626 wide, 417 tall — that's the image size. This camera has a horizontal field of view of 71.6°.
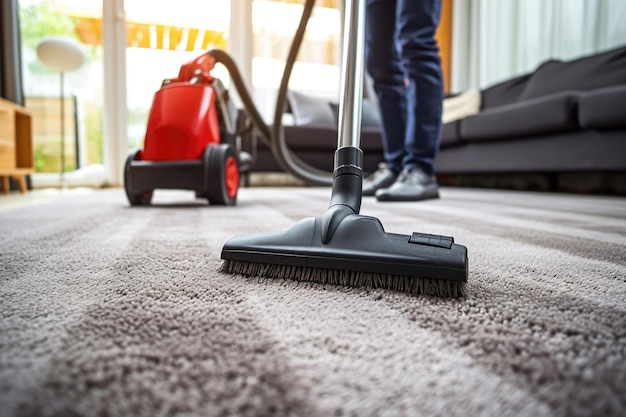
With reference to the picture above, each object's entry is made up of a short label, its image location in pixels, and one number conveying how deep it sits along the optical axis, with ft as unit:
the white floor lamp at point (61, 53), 9.65
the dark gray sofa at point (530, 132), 6.11
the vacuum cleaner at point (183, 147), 4.05
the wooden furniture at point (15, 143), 7.64
